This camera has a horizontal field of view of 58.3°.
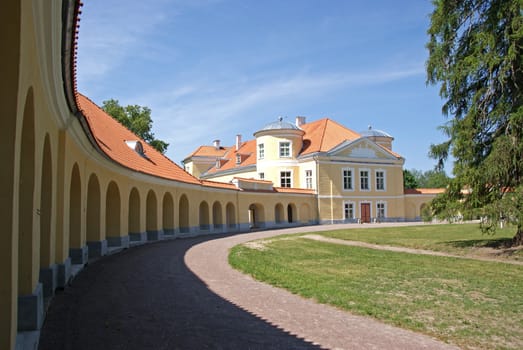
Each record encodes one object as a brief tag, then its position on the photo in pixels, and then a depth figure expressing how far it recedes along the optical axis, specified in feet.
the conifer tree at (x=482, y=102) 52.80
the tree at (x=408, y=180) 229.54
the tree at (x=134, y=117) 145.59
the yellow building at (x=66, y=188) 15.01
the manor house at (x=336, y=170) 146.51
